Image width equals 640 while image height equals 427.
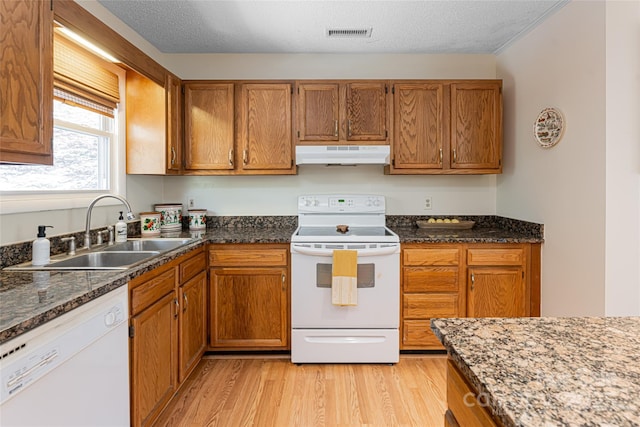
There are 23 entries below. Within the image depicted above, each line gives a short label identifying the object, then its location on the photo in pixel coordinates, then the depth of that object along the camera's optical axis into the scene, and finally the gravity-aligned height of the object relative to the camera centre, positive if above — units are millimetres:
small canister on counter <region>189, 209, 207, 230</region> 3062 -81
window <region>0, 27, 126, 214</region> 1824 +421
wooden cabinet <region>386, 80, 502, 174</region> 2924 +673
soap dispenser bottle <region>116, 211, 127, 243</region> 2352 -147
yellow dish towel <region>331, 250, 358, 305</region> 2496 -459
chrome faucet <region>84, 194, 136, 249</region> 2043 -92
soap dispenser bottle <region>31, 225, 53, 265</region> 1680 -185
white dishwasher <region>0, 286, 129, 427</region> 990 -519
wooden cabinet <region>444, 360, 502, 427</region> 713 -422
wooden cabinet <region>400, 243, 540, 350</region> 2639 -536
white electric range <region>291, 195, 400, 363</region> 2568 -688
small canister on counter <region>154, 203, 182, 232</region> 2971 -55
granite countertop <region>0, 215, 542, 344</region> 1099 -238
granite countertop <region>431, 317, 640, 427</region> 566 -306
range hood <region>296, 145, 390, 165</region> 2883 +439
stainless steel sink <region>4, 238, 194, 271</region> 1677 -257
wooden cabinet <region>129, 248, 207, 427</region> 1653 -652
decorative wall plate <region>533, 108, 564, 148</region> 2344 +555
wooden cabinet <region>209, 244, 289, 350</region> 2648 -613
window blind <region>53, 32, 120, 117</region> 1970 +779
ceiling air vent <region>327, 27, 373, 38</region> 2691 +1329
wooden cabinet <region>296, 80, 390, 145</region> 2910 +778
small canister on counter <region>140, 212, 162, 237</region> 2703 -109
